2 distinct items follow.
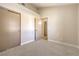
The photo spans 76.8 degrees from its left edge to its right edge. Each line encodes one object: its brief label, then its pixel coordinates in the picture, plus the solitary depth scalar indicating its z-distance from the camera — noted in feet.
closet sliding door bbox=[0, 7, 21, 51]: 7.02
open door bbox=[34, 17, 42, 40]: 13.68
